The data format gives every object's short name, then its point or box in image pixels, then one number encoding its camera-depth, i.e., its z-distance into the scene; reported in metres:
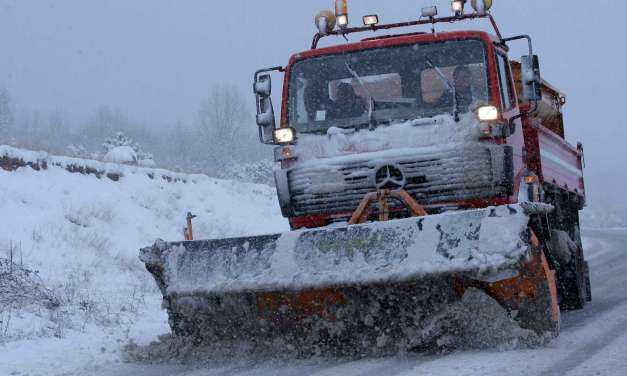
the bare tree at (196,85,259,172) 77.94
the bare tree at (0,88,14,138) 86.31
